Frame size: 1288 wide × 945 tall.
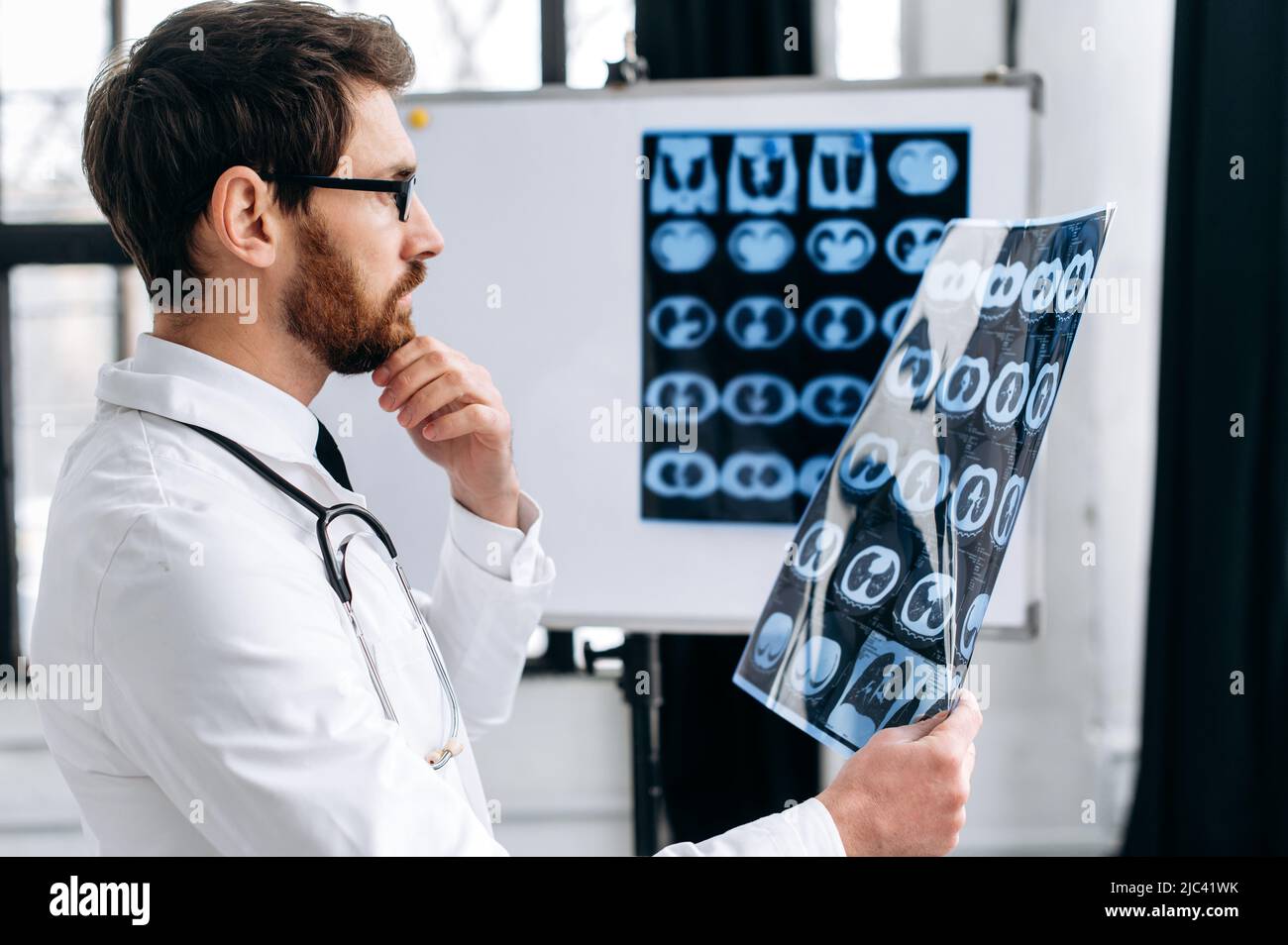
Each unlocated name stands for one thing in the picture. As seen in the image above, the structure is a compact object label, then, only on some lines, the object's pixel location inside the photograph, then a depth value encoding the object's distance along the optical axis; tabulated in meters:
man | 0.69
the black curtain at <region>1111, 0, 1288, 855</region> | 1.74
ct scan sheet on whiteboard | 1.63
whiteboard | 1.69
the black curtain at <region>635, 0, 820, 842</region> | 1.98
